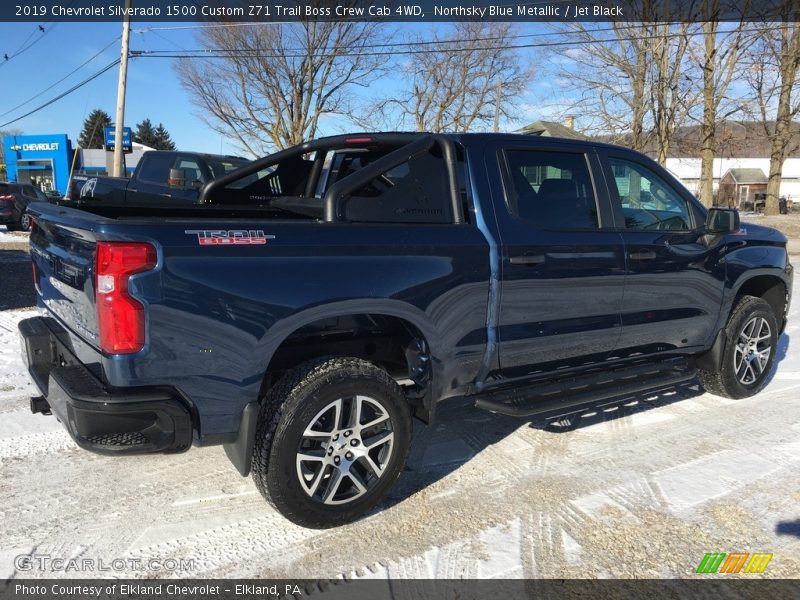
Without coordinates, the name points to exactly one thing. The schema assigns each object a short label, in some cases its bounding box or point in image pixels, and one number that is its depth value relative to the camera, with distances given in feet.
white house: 229.66
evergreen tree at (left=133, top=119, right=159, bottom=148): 249.55
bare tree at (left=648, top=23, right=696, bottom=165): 69.26
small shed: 204.48
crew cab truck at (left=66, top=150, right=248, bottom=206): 32.22
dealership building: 126.93
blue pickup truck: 8.29
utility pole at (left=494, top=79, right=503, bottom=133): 98.96
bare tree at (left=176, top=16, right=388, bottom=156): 75.31
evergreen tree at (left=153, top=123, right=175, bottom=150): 242.82
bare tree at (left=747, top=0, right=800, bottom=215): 74.74
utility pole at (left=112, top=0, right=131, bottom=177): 59.67
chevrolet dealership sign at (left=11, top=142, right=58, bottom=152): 127.44
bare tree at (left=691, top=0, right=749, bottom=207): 68.28
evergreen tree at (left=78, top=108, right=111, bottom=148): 237.57
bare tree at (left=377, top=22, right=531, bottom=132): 89.30
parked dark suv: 52.80
